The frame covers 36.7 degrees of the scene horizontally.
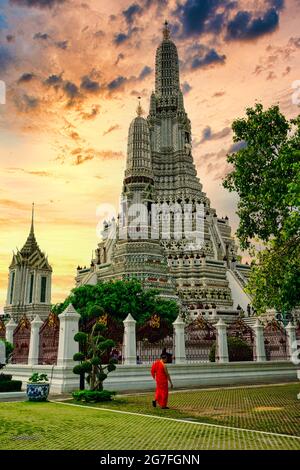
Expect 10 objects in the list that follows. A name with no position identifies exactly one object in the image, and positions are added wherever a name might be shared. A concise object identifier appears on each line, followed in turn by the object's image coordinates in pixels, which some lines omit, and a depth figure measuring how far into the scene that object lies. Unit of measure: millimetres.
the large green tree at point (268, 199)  16172
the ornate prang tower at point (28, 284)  66312
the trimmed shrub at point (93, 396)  13727
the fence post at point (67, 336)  18000
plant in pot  14133
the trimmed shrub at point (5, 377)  16500
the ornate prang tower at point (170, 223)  64438
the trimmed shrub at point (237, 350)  24581
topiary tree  13875
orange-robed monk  12391
